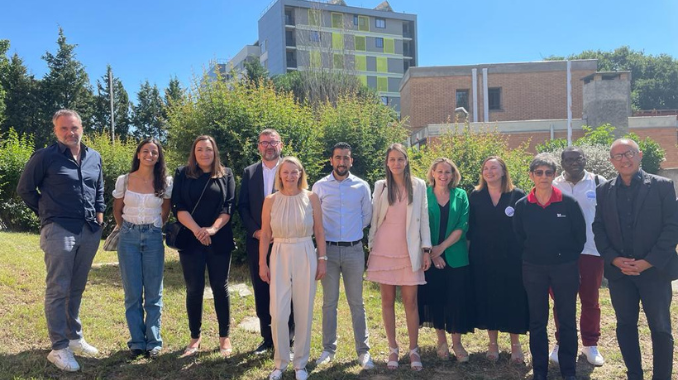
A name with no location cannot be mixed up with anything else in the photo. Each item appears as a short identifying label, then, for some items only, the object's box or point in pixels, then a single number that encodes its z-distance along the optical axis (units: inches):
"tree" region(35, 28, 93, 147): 1223.5
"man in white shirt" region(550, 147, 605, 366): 191.5
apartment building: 2183.8
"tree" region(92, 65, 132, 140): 1417.3
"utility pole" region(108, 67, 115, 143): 1346.7
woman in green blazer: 192.4
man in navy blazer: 199.5
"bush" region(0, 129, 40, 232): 546.3
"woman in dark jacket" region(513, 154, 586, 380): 171.3
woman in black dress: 189.3
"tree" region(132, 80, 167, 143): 1501.0
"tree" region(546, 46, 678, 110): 2198.6
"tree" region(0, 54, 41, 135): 1210.4
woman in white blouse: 190.4
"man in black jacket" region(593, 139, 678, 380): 159.8
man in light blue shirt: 188.4
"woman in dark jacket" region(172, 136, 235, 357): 193.5
